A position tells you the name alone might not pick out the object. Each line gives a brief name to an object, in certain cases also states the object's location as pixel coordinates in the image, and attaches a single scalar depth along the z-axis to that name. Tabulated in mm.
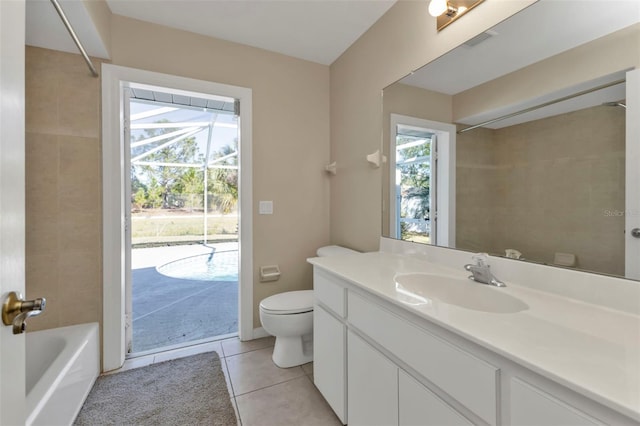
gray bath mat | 1426
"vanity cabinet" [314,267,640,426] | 562
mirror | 859
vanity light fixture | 1320
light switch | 2299
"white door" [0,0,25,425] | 543
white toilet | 1810
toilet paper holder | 2311
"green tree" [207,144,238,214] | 5016
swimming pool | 4426
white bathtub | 1156
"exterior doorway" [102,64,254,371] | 1828
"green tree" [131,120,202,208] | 4270
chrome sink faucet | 1103
